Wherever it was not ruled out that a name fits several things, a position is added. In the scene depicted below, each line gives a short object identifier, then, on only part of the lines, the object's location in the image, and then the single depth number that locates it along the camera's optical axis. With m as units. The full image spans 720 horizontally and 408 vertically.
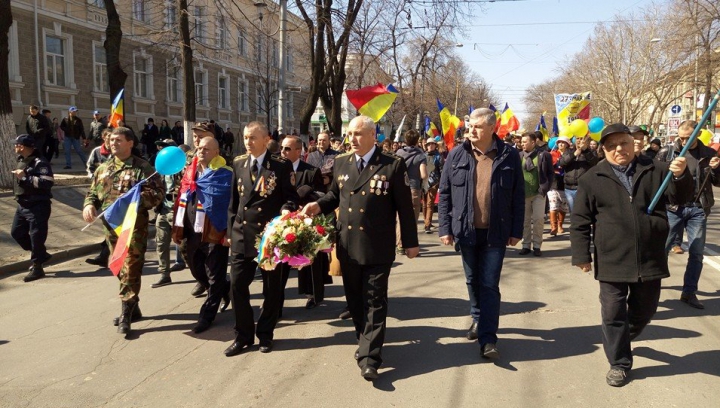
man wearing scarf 5.31
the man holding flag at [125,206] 5.22
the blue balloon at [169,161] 5.29
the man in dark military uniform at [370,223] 4.29
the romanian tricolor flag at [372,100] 7.84
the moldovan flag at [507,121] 18.78
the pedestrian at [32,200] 7.22
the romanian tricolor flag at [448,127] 13.80
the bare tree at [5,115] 11.48
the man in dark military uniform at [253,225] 4.72
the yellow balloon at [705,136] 7.93
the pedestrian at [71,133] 16.45
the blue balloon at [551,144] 13.59
